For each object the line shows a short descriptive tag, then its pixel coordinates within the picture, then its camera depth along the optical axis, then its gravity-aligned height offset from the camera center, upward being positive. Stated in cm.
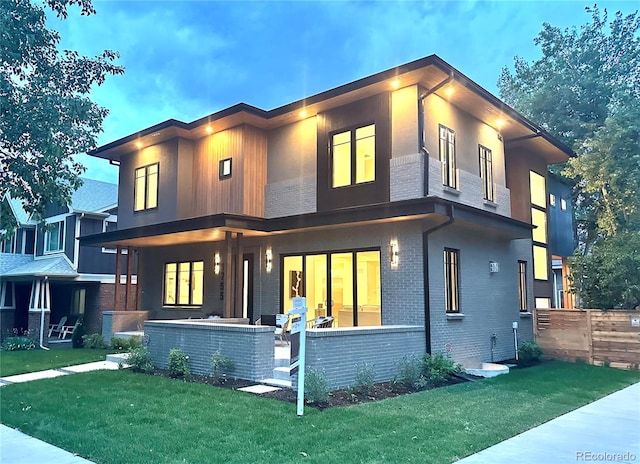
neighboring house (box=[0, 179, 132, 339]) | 2016 +111
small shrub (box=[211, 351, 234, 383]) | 942 -131
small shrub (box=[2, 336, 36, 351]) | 1675 -163
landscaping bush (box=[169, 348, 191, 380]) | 970 -136
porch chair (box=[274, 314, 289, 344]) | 1226 -92
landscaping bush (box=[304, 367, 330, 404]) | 745 -139
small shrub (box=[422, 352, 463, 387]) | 966 -144
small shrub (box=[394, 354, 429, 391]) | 922 -149
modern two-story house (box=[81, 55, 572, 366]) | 1088 +220
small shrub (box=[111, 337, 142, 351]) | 1289 -128
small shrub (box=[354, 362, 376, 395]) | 865 -144
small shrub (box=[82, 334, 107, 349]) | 1535 -142
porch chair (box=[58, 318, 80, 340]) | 2111 -148
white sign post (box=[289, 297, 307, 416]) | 703 -59
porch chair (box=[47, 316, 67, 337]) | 2150 -135
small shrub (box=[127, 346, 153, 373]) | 1043 -138
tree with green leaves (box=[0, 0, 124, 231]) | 683 +261
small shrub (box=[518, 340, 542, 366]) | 1320 -154
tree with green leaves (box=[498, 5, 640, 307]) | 1662 +899
